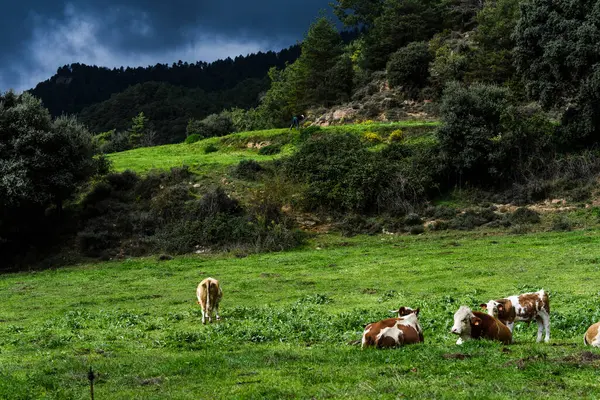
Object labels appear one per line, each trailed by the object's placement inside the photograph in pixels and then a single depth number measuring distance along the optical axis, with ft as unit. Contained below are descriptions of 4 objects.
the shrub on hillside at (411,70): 224.12
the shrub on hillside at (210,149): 210.18
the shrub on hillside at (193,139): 231.09
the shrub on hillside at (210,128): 277.23
